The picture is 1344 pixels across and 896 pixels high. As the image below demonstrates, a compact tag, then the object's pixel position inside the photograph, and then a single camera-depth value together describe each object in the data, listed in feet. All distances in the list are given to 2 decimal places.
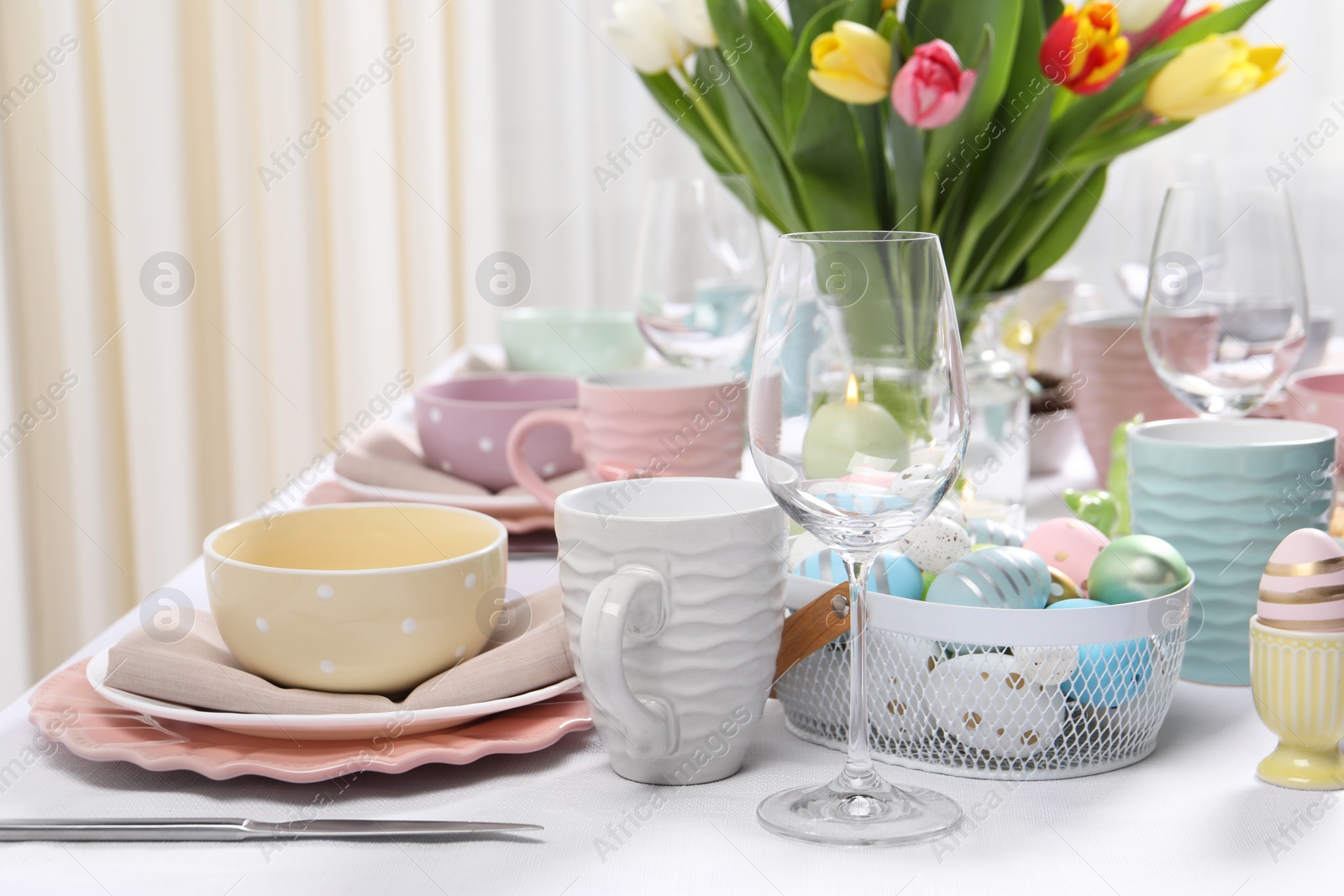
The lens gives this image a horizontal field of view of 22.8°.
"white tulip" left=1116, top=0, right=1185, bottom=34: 5.24
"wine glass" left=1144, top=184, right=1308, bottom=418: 5.06
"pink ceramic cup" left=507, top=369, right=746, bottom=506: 5.26
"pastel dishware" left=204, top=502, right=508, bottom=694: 4.25
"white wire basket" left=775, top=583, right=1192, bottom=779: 4.16
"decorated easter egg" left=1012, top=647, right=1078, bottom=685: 4.16
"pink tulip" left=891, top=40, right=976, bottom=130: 4.94
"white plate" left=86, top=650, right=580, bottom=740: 4.18
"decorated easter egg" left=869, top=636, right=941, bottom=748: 4.21
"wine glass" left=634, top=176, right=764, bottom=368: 5.97
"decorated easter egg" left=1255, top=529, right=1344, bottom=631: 4.14
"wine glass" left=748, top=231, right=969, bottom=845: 4.02
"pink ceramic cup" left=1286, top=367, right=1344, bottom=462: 5.08
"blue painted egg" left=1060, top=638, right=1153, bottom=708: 4.17
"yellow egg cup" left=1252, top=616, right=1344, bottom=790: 4.13
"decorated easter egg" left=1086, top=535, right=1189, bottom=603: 4.25
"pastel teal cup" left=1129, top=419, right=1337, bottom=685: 4.53
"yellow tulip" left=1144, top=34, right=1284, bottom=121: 5.14
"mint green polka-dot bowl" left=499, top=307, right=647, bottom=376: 7.84
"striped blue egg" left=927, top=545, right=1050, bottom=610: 4.21
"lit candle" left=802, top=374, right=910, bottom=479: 4.01
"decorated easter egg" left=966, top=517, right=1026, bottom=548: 4.56
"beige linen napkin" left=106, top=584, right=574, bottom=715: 4.24
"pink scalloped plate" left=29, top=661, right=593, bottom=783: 4.15
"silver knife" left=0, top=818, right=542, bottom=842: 4.02
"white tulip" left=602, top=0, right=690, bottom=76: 5.53
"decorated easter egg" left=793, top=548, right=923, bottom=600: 4.31
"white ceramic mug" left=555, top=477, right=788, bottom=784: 4.13
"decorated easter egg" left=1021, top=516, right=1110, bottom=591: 4.44
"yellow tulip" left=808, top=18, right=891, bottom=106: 4.98
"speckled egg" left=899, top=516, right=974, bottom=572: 4.36
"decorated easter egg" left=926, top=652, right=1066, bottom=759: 4.16
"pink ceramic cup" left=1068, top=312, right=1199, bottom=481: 5.69
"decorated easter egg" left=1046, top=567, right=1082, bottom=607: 4.30
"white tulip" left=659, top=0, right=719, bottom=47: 5.41
